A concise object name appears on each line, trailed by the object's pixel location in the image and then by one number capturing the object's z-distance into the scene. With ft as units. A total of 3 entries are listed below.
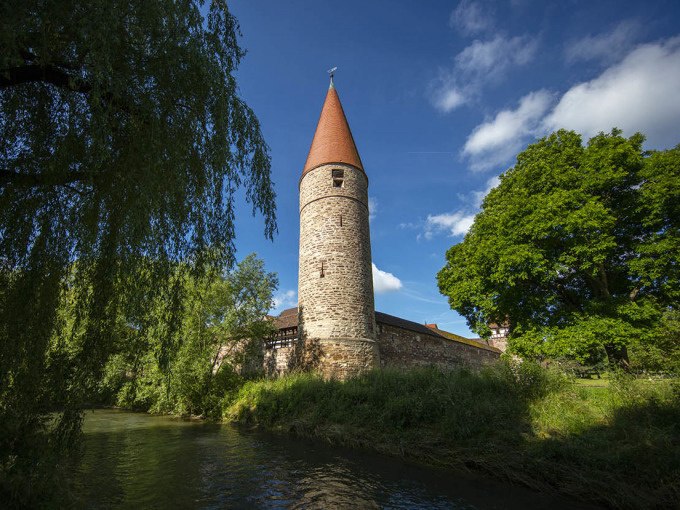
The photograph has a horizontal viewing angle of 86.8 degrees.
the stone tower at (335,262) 47.78
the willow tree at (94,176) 14.29
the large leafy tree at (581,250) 33.68
